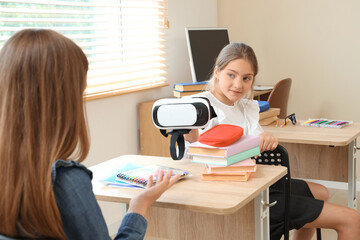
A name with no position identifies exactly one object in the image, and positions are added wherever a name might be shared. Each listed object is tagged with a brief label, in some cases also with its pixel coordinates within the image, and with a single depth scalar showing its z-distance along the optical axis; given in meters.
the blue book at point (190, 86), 3.58
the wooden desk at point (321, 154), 2.87
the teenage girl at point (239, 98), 2.52
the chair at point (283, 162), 2.09
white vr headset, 1.75
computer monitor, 4.02
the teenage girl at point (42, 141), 1.12
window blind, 2.91
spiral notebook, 1.77
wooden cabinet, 3.65
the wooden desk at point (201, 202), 1.62
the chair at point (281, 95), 3.99
